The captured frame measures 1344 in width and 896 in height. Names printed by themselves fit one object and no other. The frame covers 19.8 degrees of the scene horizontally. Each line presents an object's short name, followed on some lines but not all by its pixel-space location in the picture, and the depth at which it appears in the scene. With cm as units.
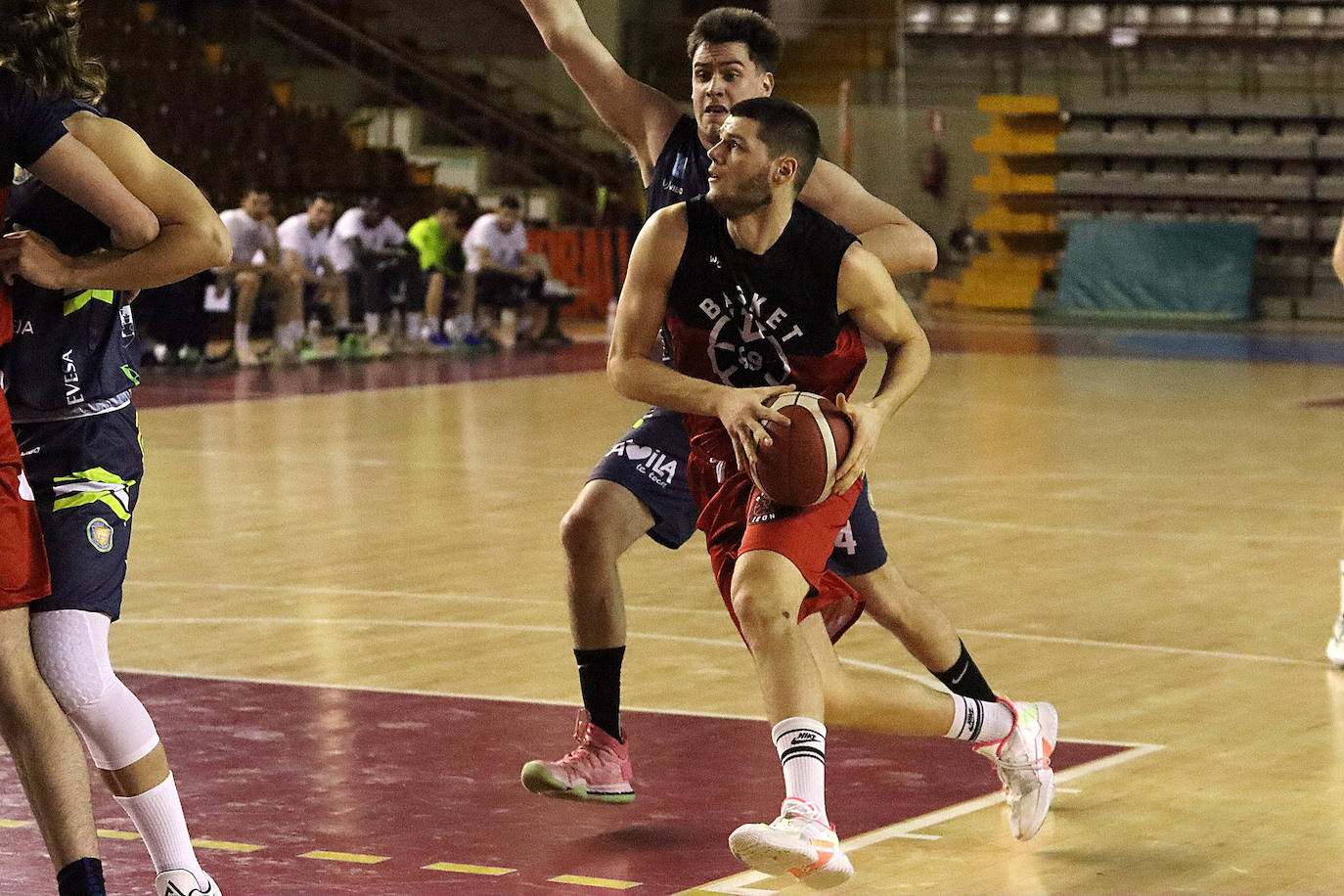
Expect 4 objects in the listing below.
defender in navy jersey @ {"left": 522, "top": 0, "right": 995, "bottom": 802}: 866
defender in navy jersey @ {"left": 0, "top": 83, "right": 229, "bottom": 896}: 662
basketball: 751
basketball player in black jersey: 757
